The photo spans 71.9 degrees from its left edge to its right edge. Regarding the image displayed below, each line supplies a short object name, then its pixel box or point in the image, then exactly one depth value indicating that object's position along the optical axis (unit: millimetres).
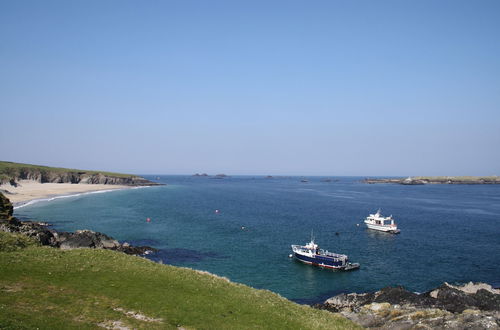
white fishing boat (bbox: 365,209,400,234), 91438
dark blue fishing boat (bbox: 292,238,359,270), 57625
